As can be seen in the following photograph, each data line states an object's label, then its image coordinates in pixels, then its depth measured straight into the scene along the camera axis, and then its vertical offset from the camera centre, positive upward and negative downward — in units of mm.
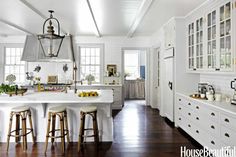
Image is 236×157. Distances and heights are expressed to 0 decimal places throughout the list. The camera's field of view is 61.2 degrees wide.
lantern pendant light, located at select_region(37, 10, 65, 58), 3225 +705
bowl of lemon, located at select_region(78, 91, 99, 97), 3781 -276
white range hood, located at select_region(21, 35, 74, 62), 6892 +956
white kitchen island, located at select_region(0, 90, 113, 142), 3831 -759
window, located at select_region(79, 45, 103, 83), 7648 +713
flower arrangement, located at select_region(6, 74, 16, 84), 7199 +65
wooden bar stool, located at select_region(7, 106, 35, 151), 3449 -703
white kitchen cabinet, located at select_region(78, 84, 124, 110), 7174 -597
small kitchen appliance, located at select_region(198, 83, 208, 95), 4074 -179
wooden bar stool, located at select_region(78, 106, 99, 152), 3439 -685
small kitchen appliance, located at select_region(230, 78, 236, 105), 3082 -122
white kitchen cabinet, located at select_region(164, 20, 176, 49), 5012 +1210
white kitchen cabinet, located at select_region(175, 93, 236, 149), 2660 -698
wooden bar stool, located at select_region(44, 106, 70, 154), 3371 -692
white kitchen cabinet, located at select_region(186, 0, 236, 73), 3109 +746
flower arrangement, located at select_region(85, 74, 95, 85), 7339 +59
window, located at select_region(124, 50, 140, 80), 10242 +849
